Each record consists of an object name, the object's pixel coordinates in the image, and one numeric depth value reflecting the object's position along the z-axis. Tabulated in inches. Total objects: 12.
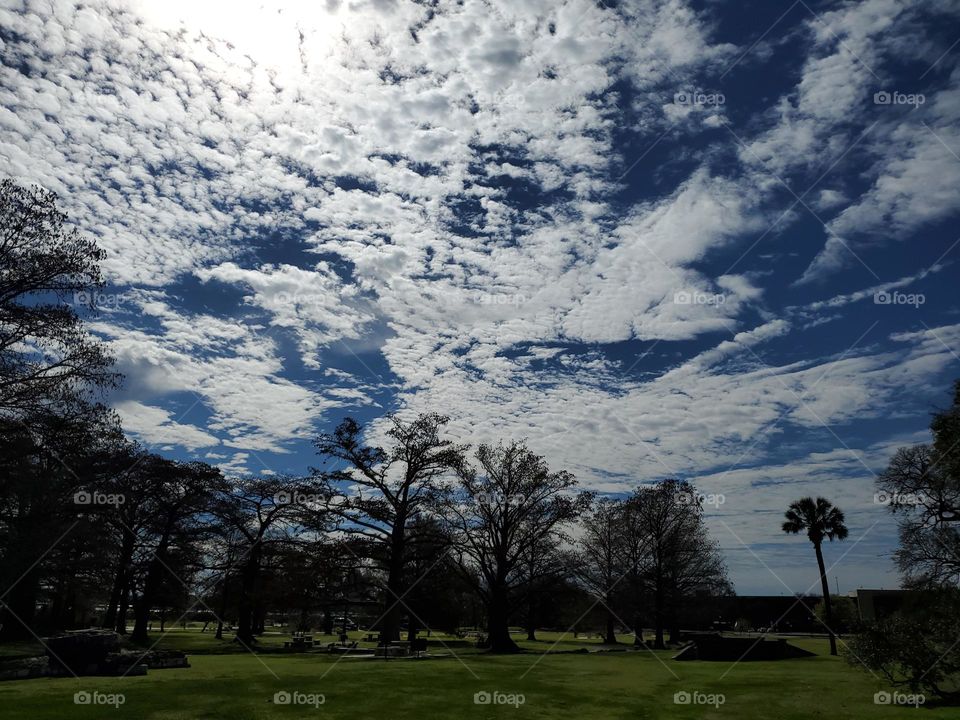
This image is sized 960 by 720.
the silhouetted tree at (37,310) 904.3
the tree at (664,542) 2273.6
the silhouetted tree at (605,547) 2404.0
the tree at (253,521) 1894.7
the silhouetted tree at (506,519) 1866.4
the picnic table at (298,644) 1672.0
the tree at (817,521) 2174.0
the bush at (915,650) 771.4
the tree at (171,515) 1829.5
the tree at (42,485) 965.8
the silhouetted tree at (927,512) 1219.9
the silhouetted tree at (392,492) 1695.1
